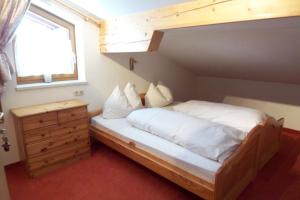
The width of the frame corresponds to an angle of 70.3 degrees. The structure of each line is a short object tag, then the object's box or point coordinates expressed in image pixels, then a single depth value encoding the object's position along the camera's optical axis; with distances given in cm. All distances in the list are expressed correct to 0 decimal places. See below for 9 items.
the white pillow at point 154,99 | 344
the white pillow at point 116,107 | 301
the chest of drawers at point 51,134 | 233
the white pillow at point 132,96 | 317
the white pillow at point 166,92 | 359
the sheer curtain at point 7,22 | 209
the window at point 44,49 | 266
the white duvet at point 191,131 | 190
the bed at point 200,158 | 179
